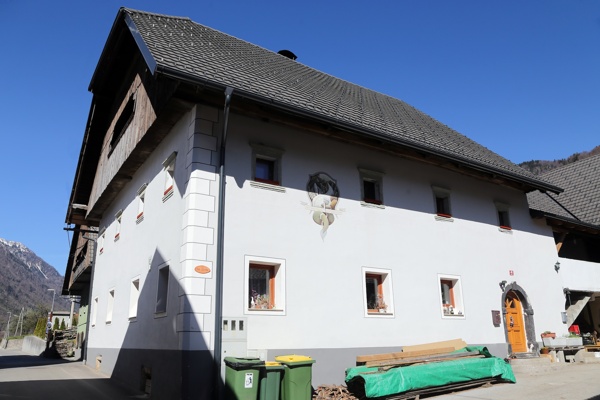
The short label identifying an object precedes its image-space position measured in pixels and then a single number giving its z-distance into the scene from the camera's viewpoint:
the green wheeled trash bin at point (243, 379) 8.52
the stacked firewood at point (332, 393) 10.02
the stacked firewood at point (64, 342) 27.52
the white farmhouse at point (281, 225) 9.94
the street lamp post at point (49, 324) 38.59
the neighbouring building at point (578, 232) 17.95
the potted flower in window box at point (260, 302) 10.24
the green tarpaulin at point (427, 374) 9.80
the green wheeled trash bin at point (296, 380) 9.09
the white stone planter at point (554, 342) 15.59
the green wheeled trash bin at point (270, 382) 8.84
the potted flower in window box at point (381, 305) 12.26
